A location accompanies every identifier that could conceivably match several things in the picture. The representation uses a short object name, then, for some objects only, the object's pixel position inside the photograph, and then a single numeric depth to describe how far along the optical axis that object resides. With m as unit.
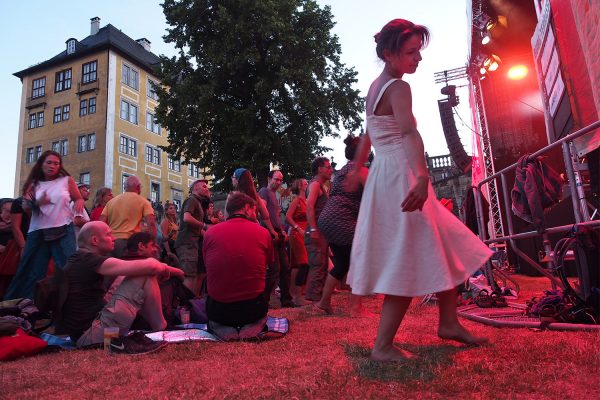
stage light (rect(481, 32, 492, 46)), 13.68
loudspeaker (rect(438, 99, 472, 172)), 17.09
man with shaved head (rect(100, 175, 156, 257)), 5.71
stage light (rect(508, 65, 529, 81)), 14.55
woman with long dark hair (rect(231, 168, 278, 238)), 6.03
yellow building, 38.03
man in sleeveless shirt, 5.77
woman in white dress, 2.52
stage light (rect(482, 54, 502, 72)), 14.52
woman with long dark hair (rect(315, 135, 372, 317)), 4.85
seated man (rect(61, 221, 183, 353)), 3.74
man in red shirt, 3.80
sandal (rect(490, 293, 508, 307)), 5.27
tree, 20.16
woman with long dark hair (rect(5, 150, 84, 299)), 5.04
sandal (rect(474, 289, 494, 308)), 5.27
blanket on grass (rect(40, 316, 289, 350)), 3.75
